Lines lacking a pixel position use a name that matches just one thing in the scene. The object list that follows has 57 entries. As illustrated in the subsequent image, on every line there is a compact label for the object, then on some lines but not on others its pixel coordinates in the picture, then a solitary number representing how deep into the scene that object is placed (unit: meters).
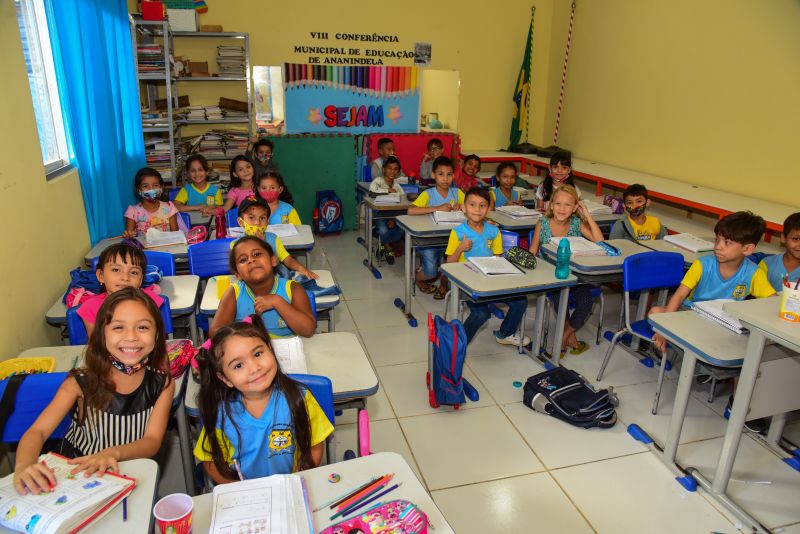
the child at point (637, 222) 3.85
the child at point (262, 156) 5.63
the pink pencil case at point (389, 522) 1.21
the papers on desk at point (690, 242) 3.54
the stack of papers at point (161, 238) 3.48
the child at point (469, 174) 5.71
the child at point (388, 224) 5.29
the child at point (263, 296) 2.30
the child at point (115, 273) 2.35
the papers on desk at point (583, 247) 3.38
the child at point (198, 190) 4.85
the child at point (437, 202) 4.41
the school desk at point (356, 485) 1.26
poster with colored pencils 6.32
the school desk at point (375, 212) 4.77
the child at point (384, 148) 6.28
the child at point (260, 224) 3.33
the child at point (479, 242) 3.47
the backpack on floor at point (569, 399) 2.77
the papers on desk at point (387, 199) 4.84
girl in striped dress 1.69
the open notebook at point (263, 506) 1.18
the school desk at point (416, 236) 3.94
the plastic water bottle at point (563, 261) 3.04
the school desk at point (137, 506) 1.20
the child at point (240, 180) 4.79
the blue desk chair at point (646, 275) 3.04
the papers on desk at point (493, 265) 3.02
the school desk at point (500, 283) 2.85
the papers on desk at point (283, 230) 3.79
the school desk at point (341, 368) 1.90
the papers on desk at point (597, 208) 4.53
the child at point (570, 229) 3.61
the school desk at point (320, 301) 2.54
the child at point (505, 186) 5.07
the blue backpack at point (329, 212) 6.23
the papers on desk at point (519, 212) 4.43
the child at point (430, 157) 6.33
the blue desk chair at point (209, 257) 3.16
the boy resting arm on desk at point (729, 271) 2.71
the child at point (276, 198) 4.09
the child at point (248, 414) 1.60
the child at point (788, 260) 2.89
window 3.14
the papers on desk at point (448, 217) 4.09
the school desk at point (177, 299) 2.55
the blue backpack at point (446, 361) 2.80
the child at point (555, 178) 4.78
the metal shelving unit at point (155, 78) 5.19
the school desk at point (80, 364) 1.89
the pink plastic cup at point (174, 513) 1.12
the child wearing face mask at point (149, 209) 3.88
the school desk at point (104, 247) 3.29
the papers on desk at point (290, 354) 1.94
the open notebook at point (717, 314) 2.37
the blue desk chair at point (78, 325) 2.32
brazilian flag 6.95
